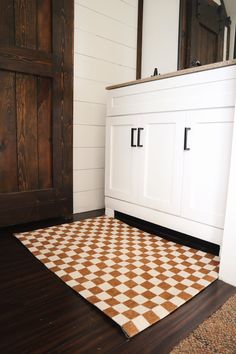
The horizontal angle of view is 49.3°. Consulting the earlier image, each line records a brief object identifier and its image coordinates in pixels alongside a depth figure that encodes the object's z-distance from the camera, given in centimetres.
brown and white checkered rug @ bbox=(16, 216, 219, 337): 96
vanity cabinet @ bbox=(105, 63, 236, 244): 132
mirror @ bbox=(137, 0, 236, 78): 234
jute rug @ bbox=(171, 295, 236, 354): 77
